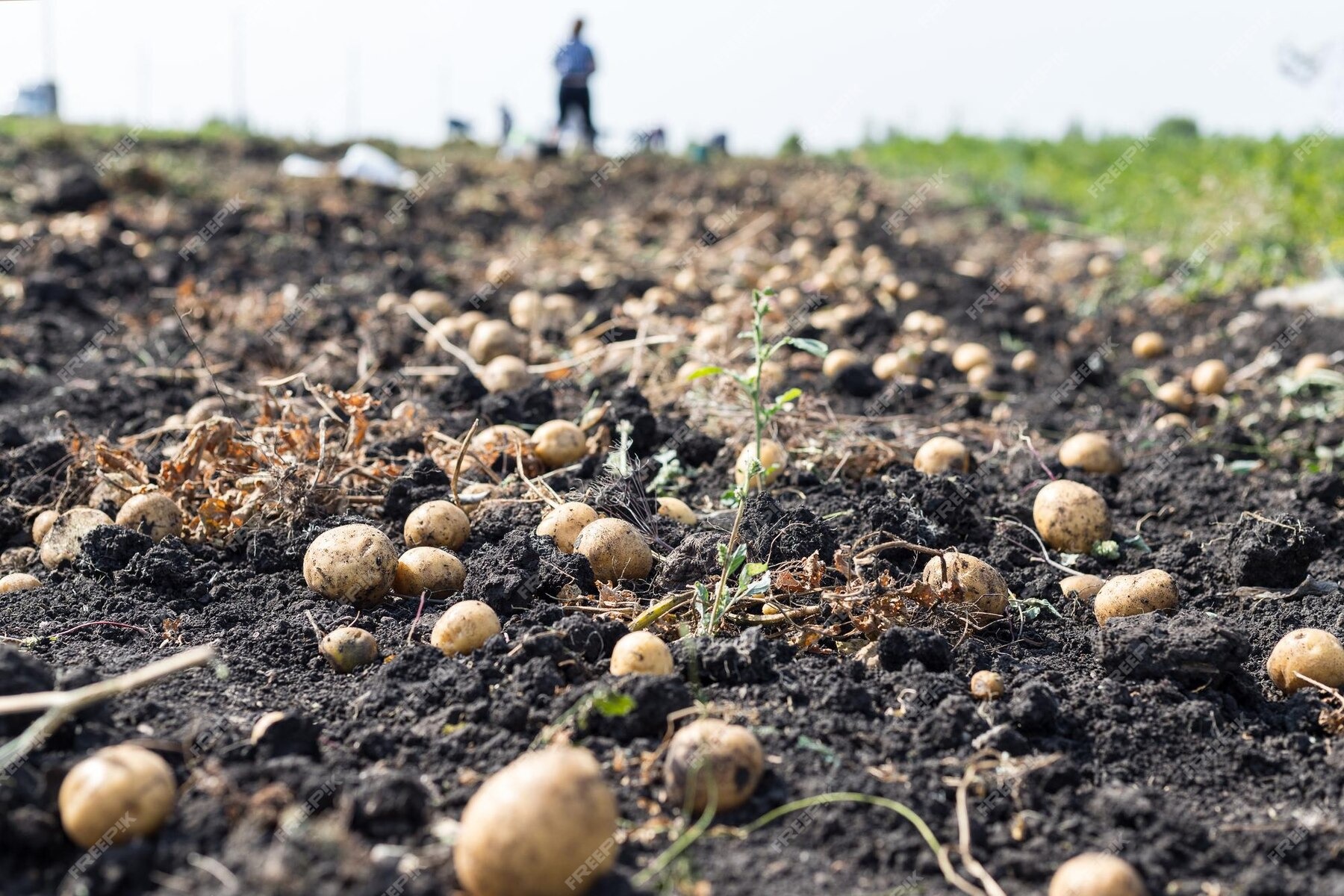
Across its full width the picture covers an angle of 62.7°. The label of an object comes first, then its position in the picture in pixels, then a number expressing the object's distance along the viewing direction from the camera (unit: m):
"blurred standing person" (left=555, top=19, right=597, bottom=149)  15.73
